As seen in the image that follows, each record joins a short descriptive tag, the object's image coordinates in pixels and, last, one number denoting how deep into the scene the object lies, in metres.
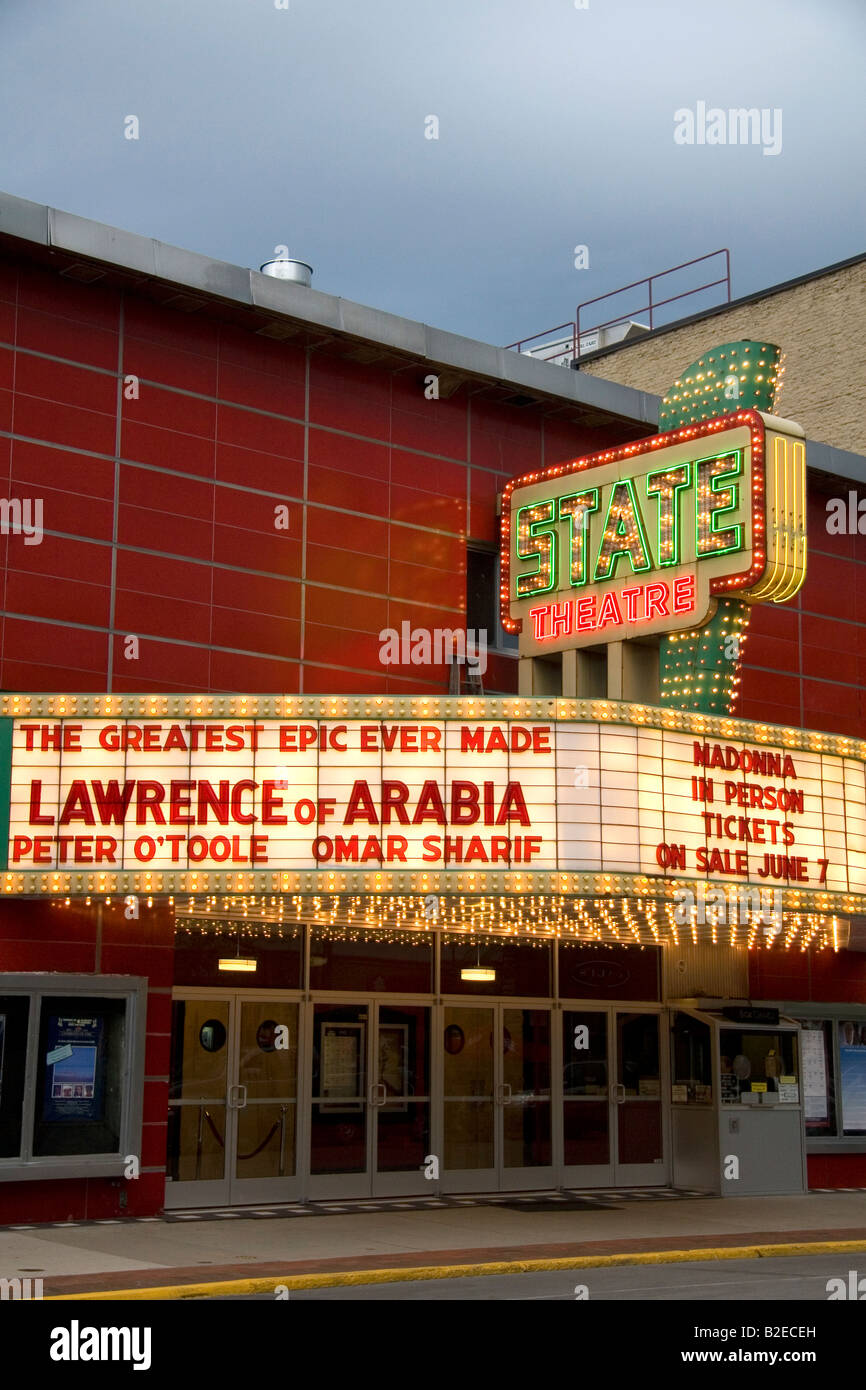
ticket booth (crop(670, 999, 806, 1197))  22.22
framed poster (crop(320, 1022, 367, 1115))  19.73
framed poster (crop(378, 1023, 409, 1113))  20.25
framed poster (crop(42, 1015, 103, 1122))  17.44
